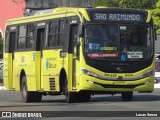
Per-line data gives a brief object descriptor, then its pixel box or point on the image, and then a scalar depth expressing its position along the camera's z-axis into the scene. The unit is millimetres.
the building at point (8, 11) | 75625
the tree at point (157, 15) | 61372
